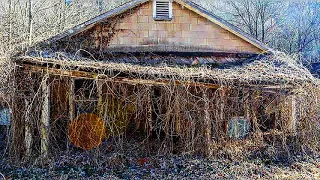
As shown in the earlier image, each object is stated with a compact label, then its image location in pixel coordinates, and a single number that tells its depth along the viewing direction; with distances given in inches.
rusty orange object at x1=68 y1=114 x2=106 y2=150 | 371.9
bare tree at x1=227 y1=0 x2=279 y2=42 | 1121.4
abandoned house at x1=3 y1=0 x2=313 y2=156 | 350.6
